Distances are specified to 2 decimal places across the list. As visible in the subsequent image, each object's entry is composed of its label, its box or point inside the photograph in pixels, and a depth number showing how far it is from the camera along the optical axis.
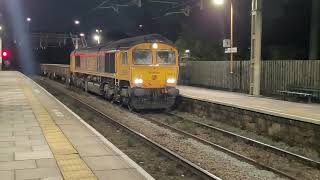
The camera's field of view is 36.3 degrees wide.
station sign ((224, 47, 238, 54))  25.45
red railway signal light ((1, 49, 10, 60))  37.41
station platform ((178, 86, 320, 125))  14.62
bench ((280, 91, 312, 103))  19.80
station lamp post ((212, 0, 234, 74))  26.58
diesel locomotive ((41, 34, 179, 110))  20.89
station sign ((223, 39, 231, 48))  26.62
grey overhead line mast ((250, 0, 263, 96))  23.23
